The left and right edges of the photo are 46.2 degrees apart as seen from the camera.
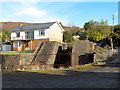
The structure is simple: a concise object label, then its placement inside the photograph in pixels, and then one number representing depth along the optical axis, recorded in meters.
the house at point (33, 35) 33.81
